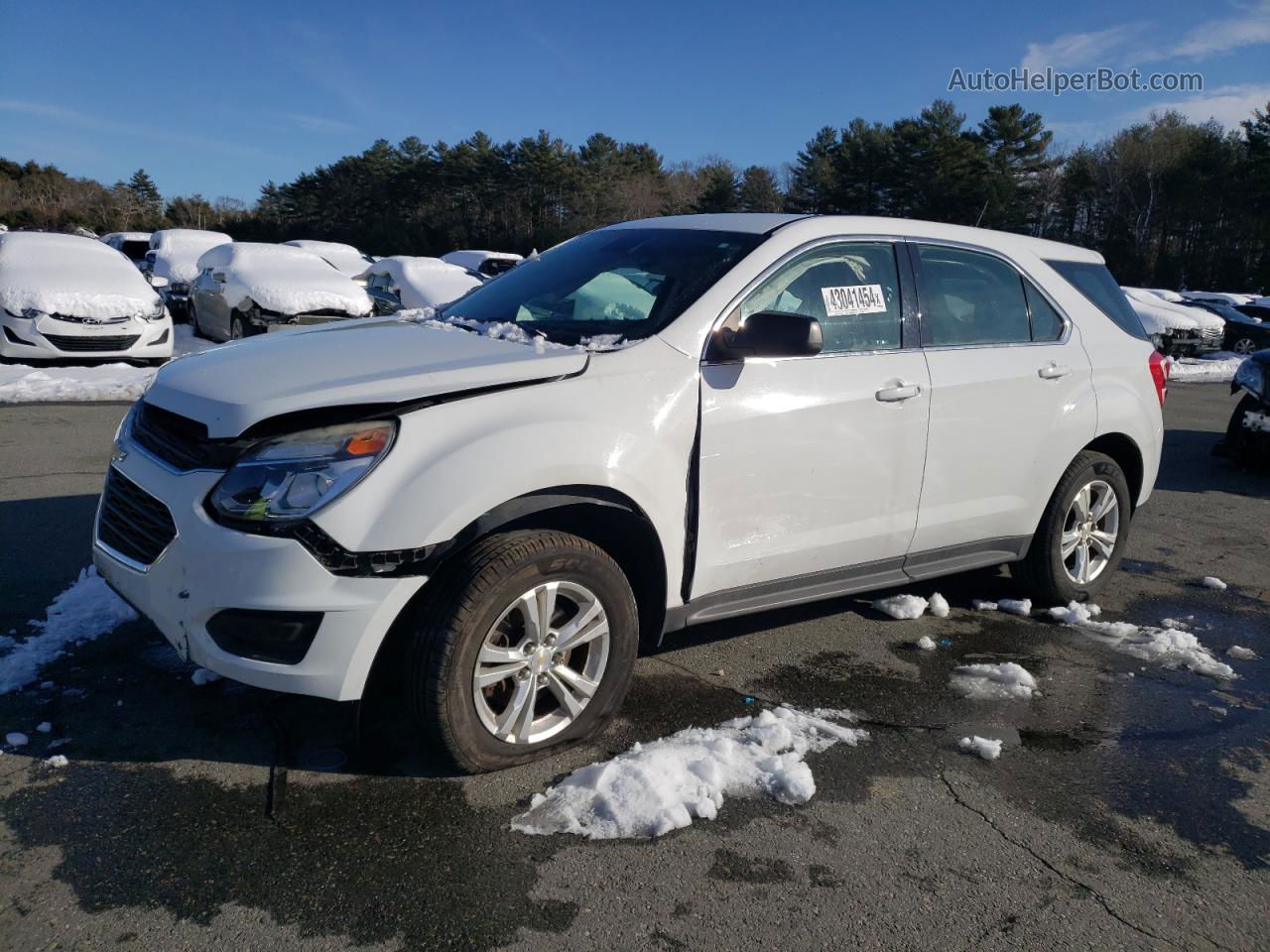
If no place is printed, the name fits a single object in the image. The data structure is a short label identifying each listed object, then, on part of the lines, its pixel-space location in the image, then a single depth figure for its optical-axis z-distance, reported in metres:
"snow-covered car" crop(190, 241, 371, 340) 13.06
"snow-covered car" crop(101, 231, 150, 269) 24.59
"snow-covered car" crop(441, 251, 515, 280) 21.86
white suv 2.80
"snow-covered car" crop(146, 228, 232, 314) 17.83
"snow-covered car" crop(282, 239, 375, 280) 21.88
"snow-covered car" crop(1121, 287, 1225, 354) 21.11
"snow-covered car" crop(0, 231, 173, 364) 10.89
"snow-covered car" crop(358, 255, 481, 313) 14.93
